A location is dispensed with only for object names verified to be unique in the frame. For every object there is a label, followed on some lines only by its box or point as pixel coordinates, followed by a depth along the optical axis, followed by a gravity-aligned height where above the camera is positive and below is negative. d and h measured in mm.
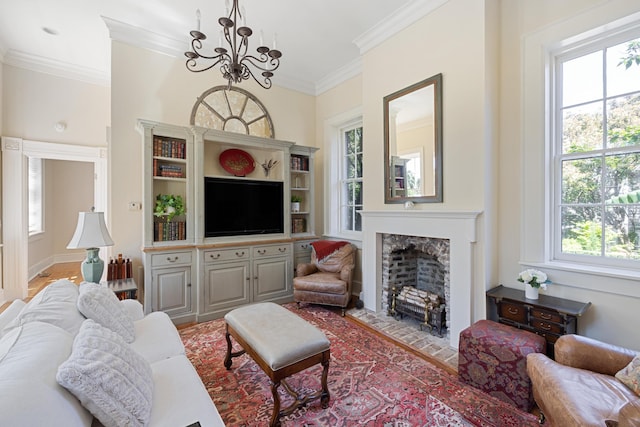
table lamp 2461 -246
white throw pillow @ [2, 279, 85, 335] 1349 -514
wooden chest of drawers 1985 -762
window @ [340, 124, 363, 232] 4270 +536
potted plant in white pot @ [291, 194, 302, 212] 4344 +157
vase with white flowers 2199 -544
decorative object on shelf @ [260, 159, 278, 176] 4191 +729
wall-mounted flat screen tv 3516 +83
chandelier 1826 +1175
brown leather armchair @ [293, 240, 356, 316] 3453 -833
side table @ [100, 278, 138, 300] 2796 -766
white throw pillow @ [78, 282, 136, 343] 1638 -601
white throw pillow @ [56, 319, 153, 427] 969 -633
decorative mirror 2789 +769
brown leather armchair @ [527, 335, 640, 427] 1224 -879
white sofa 811 -565
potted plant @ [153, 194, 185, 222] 3232 +81
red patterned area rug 1769 -1307
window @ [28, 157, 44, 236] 5328 +333
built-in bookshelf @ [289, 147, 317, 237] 4305 +381
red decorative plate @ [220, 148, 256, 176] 3861 +732
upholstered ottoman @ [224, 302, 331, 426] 1687 -864
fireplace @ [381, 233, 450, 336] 2893 -809
